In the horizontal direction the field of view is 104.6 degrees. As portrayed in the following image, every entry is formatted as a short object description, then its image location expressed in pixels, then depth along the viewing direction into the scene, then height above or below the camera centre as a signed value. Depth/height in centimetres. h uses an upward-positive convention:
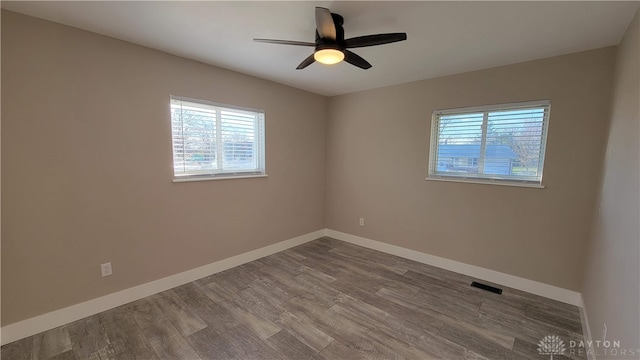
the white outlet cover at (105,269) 226 -105
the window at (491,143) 259 +22
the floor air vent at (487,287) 268 -139
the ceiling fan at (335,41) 164 +83
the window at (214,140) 270 +20
